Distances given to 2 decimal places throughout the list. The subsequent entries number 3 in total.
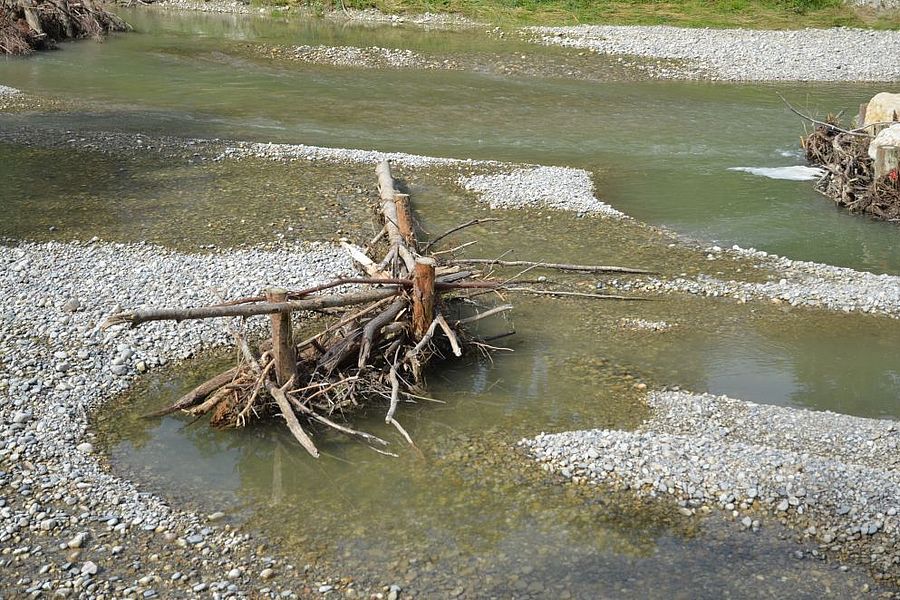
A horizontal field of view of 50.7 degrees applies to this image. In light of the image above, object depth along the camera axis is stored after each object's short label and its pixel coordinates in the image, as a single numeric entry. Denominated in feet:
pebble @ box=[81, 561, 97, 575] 25.67
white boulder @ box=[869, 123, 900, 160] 57.01
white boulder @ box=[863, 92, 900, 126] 62.59
